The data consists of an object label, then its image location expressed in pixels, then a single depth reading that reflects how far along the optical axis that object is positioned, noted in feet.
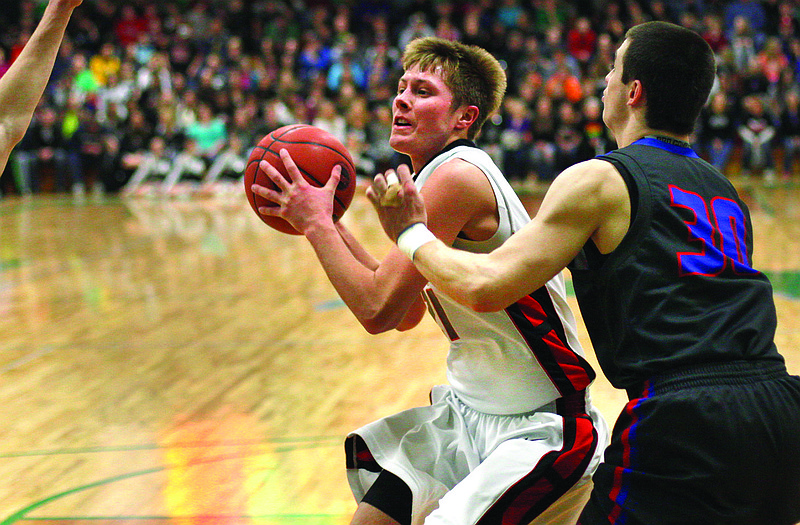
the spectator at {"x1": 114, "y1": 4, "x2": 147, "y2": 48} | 65.16
